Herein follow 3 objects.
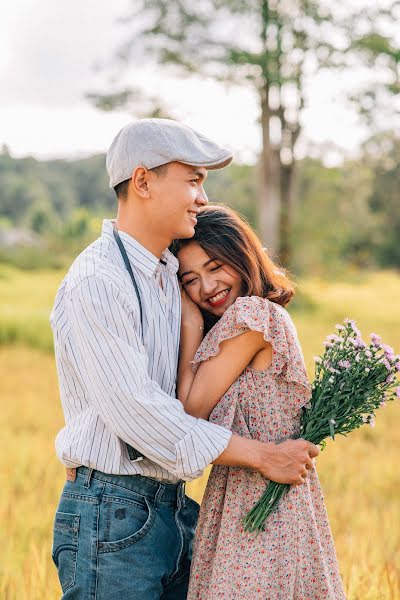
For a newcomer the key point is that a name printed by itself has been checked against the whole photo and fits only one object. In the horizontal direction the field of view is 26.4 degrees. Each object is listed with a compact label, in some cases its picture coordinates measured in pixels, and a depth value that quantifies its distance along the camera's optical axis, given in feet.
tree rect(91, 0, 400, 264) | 55.16
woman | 8.21
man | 7.64
